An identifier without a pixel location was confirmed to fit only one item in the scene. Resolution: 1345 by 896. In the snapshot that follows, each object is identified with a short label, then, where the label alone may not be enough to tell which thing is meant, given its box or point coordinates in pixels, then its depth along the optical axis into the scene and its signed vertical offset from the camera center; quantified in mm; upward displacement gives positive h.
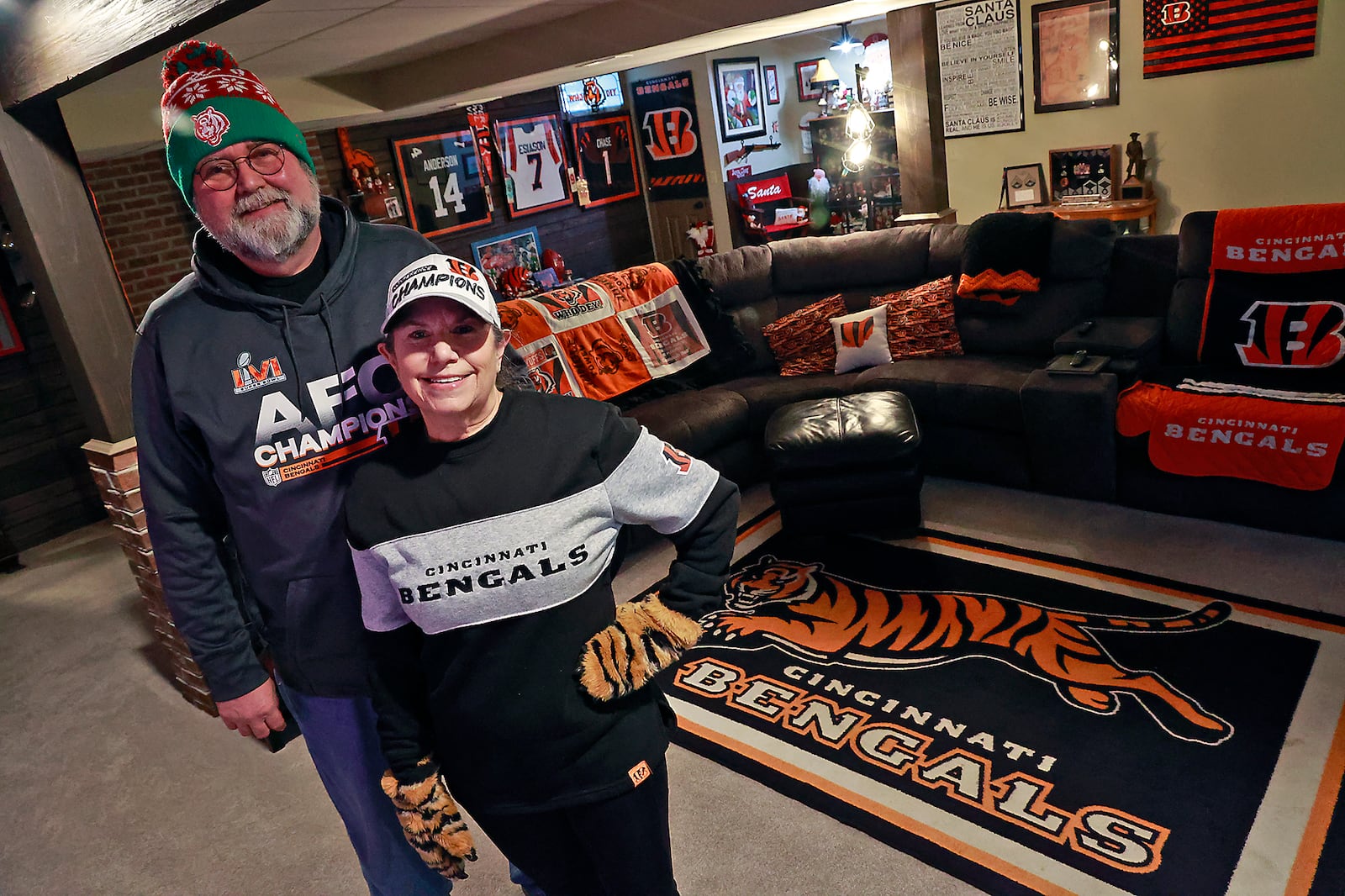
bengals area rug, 1972 -1530
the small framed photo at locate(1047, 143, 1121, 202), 5523 -345
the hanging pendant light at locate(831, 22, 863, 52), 7879 +998
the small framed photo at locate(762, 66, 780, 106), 8969 +815
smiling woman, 1241 -513
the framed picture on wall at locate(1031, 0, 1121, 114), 5305 +362
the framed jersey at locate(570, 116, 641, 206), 7789 +349
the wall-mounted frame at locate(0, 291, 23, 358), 5004 -167
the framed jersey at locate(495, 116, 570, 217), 7090 +383
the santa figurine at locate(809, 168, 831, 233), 8031 -292
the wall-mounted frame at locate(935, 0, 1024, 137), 5703 +401
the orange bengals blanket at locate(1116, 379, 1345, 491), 2850 -1096
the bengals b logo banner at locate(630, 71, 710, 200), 7949 +473
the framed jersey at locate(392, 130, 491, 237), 6453 +324
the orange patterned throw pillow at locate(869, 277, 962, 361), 4086 -795
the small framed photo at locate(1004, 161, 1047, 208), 5848 -387
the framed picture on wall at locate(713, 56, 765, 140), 8125 +700
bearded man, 1406 -187
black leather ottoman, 3314 -1133
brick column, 2963 -855
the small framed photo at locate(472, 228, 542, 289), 6945 -271
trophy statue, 5305 -393
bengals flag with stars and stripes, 4625 +289
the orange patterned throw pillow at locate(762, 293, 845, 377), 4305 -820
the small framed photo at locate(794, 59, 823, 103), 9258 +888
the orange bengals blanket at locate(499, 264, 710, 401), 4062 -609
